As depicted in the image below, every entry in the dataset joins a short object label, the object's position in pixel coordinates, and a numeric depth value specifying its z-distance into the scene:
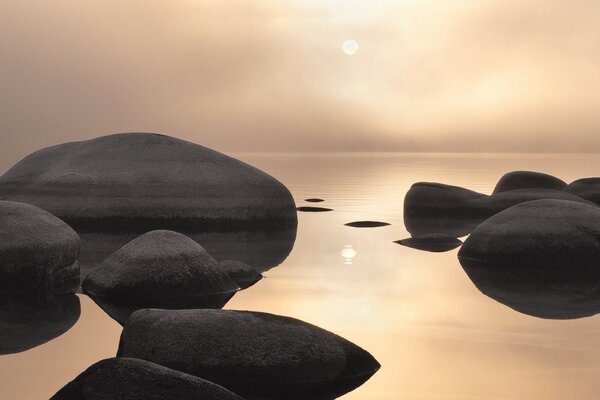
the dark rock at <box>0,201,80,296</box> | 10.41
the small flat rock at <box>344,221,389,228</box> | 20.93
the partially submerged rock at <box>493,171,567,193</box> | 25.98
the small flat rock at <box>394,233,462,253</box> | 16.54
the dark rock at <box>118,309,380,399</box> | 6.11
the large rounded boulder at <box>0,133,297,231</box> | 18.12
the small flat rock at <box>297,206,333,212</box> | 25.84
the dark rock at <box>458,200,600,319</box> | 11.95
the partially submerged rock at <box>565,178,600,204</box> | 25.48
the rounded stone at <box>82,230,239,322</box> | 9.78
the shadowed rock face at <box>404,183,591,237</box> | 21.33
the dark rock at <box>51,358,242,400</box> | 4.82
